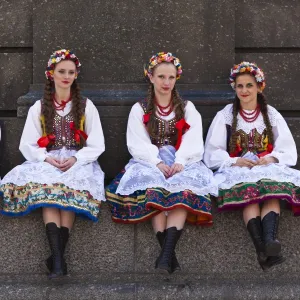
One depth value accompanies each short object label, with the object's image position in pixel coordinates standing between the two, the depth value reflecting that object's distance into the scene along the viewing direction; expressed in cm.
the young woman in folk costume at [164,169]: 463
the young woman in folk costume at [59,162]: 464
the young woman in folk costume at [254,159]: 466
